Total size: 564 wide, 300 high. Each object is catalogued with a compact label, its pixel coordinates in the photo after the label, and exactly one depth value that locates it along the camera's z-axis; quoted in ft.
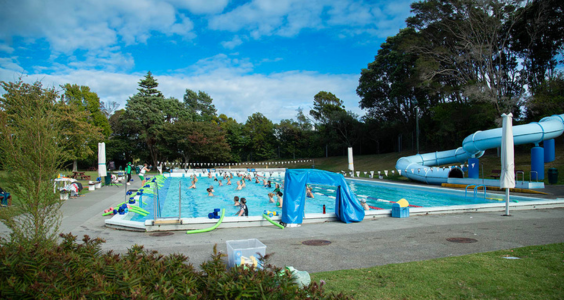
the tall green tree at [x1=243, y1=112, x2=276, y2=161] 195.11
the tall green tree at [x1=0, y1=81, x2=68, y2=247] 14.76
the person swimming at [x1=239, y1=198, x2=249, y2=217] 38.22
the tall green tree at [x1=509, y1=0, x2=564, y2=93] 89.15
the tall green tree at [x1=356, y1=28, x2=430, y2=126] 131.54
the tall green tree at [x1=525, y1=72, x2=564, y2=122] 79.44
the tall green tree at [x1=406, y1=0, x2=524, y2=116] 90.58
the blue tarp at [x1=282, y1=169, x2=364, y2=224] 32.81
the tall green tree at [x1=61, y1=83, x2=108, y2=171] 81.00
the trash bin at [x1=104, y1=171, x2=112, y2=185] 74.79
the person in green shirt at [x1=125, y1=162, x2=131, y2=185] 75.55
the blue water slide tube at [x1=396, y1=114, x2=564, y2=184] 59.62
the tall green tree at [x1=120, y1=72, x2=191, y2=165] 152.15
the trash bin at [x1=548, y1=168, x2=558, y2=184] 61.46
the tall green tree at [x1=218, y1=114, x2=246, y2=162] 194.49
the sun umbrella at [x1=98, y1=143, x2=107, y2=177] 67.72
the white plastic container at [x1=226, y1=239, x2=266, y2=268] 15.14
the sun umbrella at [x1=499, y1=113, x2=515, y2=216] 36.22
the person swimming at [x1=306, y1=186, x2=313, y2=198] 63.41
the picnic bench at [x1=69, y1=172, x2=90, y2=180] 87.48
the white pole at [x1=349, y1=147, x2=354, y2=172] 96.22
